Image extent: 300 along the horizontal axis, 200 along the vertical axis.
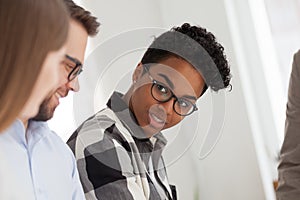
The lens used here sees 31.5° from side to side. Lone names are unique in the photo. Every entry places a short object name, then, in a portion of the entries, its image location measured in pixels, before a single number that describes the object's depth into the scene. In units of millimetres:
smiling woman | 1041
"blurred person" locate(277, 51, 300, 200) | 1688
